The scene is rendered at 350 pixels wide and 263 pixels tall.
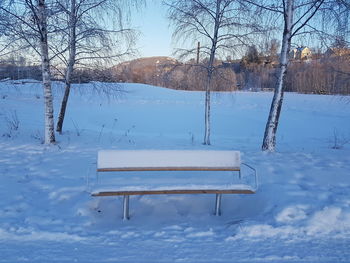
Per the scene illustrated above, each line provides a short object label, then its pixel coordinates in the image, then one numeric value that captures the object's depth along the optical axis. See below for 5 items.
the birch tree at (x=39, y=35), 7.15
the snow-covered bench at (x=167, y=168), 4.16
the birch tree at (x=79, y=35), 7.93
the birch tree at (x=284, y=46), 7.34
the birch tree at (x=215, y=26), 9.18
